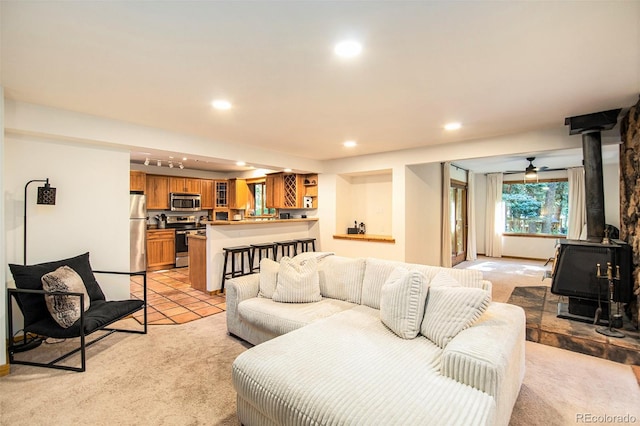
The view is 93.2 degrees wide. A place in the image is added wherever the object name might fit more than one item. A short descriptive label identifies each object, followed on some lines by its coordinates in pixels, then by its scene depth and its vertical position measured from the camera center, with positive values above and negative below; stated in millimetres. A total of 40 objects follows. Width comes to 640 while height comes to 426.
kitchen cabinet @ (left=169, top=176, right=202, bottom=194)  7164 +704
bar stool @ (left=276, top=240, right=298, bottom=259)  5820 -675
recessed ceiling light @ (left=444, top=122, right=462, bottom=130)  3637 +1077
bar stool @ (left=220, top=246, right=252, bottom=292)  4895 -781
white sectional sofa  1431 -884
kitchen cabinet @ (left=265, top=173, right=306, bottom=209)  6660 +528
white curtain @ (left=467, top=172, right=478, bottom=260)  8125 -178
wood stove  3145 -442
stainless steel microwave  7107 +284
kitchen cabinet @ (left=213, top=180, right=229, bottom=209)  8031 +541
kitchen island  4855 -379
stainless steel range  6945 -442
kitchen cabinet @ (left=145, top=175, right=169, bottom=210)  6777 +496
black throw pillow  2680 -647
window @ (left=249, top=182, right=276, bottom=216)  7961 +370
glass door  7477 -203
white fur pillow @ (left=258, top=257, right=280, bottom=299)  3131 -685
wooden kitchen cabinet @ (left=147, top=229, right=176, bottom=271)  6559 -775
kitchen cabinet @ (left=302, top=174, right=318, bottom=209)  6553 +493
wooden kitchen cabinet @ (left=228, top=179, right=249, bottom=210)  8109 +537
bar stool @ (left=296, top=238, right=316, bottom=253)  6286 -643
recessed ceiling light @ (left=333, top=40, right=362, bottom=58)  1860 +1053
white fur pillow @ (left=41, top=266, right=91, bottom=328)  2625 -750
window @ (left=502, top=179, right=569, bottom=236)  7609 +170
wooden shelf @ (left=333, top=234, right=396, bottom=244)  5463 -458
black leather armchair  2590 -937
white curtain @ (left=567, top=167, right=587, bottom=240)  6973 +252
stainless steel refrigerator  5965 -350
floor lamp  3055 +184
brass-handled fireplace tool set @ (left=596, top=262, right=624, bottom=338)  2984 -812
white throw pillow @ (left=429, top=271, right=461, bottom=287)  2309 -529
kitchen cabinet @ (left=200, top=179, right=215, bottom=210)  7746 +489
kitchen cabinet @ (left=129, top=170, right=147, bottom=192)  6259 +700
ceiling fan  5973 +820
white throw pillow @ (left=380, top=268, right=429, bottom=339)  2164 -673
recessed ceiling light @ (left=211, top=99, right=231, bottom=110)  2874 +1072
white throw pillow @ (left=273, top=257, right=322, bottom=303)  2986 -714
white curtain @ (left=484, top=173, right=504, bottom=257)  8180 -16
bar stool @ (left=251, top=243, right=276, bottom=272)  5281 -690
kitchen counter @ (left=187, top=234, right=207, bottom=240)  5078 -398
